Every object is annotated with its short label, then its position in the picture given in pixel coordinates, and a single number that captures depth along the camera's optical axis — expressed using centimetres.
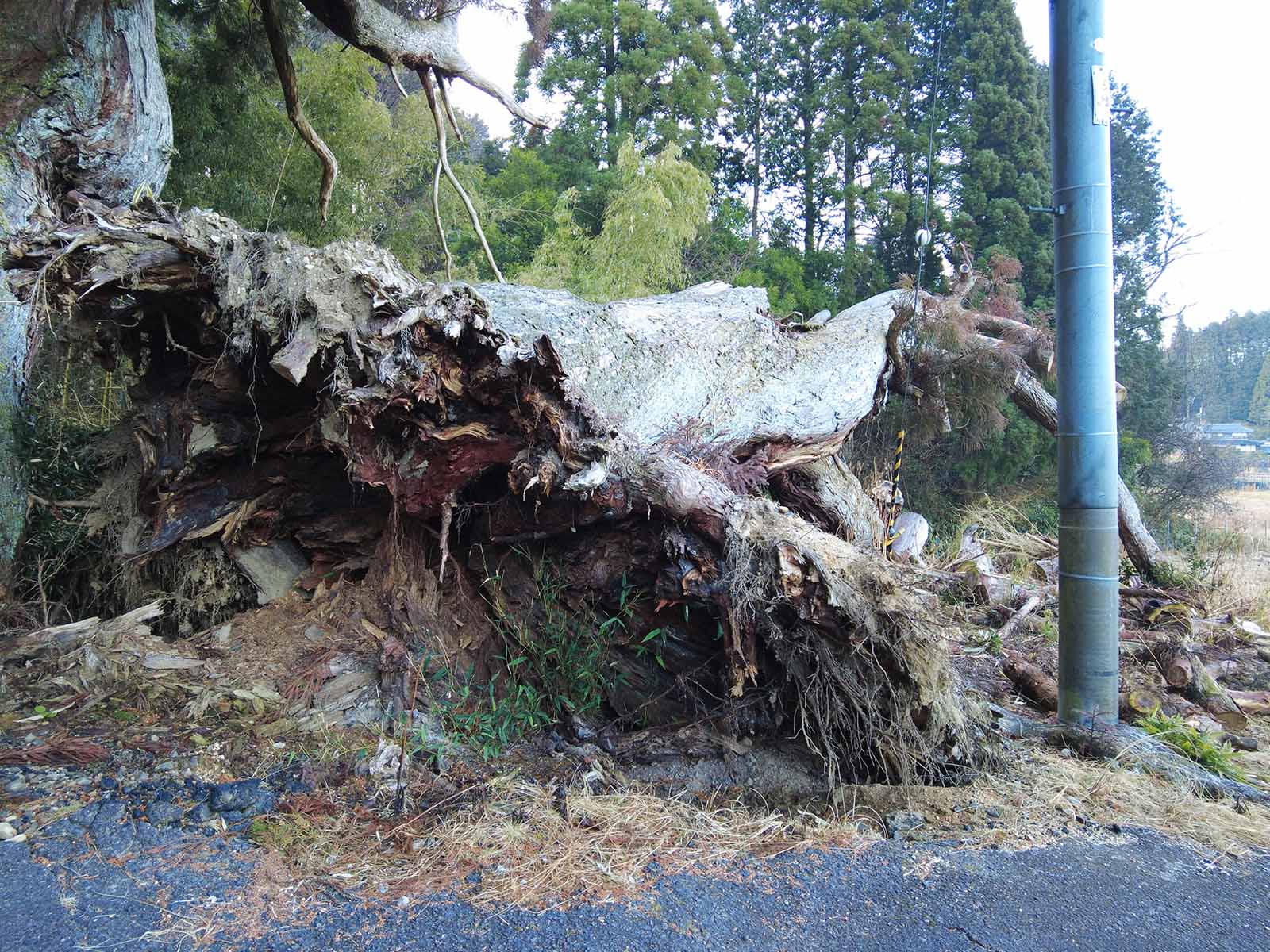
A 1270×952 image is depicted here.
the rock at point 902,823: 329
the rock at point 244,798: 317
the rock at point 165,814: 304
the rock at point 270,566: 464
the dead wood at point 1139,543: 711
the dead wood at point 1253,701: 495
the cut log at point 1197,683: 475
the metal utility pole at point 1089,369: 408
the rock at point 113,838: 284
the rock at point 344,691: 393
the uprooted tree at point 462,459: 362
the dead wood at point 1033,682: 486
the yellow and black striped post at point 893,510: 703
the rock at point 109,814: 297
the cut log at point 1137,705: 448
